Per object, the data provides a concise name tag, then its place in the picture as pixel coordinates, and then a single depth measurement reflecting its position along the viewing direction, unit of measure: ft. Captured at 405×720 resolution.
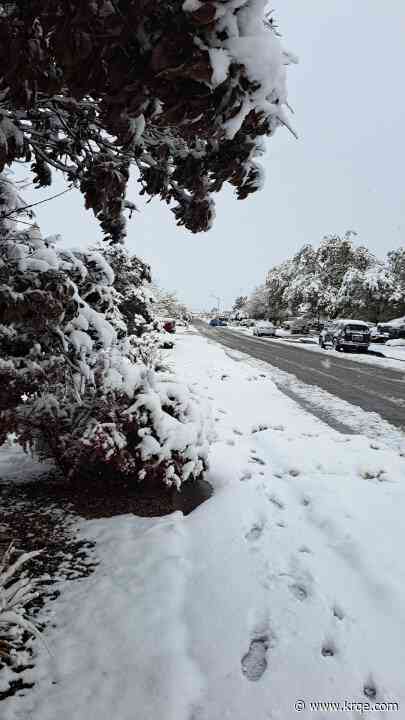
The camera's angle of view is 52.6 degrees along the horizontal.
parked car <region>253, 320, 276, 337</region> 136.15
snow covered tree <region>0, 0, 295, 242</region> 3.43
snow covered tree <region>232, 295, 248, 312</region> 374.63
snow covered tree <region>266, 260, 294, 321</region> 182.91
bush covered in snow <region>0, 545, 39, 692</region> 6.21
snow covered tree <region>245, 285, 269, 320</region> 259.88
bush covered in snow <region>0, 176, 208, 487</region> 7.33
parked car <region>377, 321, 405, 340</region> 104.73
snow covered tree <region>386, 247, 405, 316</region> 123.95
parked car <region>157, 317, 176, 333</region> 68.80
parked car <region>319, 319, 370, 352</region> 76.79
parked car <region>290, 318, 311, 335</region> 154.20
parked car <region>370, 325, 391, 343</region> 105.09
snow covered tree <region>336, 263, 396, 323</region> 122.72
